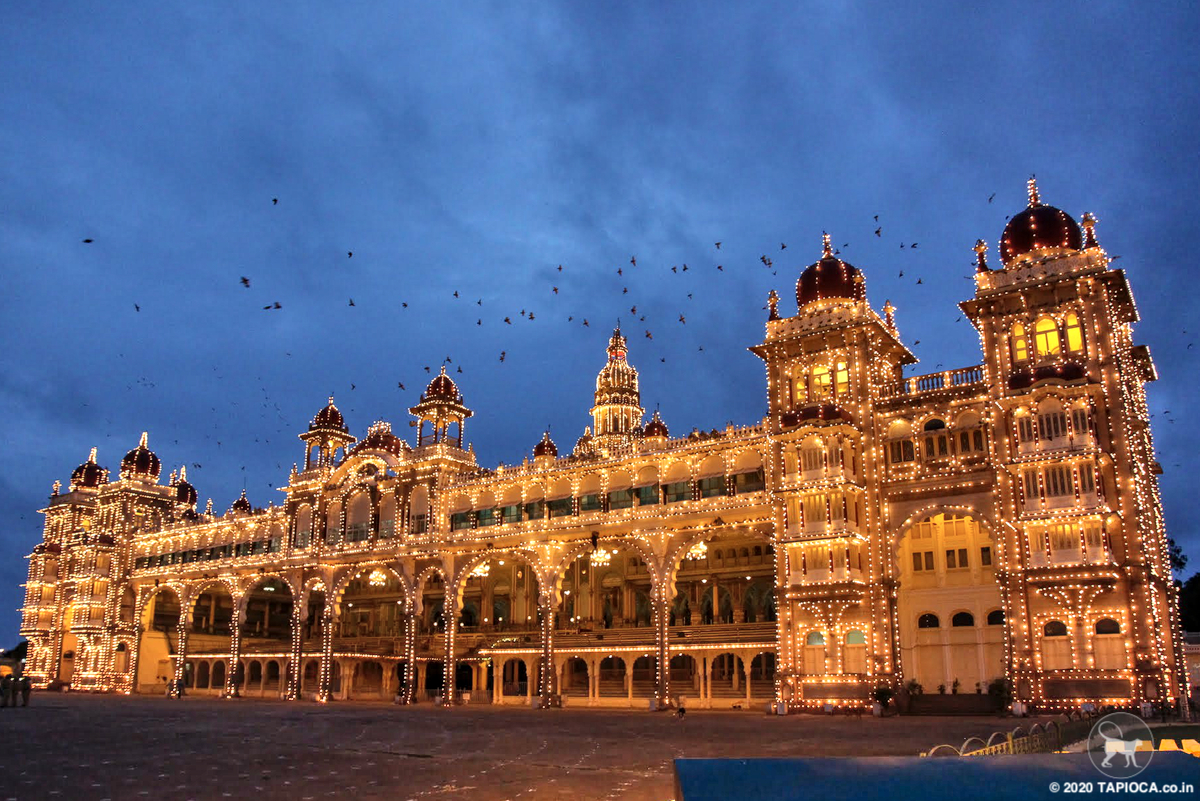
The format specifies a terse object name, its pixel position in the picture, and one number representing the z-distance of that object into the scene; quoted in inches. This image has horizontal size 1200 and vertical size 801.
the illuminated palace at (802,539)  1488.7
